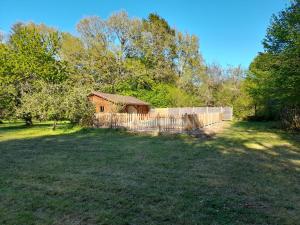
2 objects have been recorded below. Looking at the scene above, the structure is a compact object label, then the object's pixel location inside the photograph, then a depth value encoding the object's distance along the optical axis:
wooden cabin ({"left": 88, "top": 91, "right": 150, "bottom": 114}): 21.72
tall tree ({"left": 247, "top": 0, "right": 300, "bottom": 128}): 12.23
